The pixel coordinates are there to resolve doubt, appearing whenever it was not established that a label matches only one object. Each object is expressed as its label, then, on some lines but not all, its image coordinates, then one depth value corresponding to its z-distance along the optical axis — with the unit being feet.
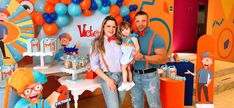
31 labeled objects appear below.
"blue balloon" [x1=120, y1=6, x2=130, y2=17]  9.93
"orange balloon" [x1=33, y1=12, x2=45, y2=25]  8.39
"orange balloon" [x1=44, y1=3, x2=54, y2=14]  8.34
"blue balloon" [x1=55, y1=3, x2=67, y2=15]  8.31
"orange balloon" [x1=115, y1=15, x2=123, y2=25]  9.71
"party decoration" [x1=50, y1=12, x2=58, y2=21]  8.40
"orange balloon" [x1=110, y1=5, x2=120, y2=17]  9.53
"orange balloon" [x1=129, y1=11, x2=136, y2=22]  10.36
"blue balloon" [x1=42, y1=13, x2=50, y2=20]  8.33
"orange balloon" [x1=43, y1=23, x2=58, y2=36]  8.52
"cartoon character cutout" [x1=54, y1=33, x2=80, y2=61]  8.88
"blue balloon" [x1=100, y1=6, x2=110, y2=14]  9.28
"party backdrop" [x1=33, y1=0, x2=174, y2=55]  8.43
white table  6.98
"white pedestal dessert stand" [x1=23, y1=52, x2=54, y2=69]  7.80
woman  6.49
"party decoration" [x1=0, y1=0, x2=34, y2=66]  7.73
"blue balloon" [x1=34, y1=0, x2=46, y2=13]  8.52
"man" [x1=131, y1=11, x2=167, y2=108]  6.36
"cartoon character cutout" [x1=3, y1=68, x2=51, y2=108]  5.32
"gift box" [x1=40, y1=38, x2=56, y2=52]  7.88
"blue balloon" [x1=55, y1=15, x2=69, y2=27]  8.61
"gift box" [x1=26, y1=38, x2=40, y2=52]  7.77
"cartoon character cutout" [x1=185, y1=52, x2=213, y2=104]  8.98
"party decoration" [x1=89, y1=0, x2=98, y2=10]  8.97
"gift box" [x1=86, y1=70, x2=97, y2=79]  7.78
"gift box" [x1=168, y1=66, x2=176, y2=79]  8.87
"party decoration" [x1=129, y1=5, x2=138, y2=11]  10.60
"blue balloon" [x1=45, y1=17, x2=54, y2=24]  8.35
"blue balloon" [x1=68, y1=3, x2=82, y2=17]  8.43
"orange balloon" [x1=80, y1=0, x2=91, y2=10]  8.60
